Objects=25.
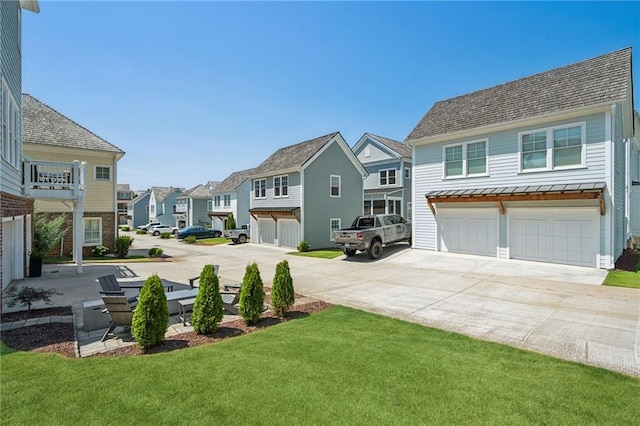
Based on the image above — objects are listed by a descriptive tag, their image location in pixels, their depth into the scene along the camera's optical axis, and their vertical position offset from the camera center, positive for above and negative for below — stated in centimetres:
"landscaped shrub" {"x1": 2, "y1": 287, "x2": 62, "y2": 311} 755 -204
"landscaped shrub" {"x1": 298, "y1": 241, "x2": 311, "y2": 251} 2297 -238
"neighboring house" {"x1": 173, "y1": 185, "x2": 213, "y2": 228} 4878 +105
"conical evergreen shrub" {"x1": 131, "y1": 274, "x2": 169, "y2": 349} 566 -187
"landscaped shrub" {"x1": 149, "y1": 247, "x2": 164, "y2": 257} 2134 -270
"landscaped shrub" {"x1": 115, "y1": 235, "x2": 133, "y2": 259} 2044 -222
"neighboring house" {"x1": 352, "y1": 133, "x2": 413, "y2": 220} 3050 +375
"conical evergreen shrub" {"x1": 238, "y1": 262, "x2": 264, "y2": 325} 720 -195
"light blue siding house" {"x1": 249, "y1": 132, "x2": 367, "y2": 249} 2425 +161
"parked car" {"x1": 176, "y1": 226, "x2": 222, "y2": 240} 3681 -234
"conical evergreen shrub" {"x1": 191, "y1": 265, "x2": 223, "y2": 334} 654 -195
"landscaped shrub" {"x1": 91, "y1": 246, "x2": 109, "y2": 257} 2044 -246
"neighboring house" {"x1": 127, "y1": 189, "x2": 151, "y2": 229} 6588 +76
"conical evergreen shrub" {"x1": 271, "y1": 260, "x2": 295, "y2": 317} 777 -195
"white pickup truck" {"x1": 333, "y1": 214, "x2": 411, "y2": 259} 1719 -120
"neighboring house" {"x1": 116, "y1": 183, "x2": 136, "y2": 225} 7252 +311
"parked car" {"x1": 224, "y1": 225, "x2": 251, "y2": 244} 3091 -216
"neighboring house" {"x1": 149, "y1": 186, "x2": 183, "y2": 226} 5916 +163
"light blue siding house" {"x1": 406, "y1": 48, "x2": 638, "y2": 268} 1309 +218
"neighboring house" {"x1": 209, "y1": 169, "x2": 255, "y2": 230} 3988 +166
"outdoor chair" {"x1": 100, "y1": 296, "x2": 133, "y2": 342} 624 -199
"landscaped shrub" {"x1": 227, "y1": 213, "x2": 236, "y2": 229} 3841 -111
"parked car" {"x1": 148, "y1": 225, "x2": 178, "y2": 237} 4478 -244
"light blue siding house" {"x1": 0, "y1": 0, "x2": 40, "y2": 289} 833 +213
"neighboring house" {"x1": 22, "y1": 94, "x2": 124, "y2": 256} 1931 +353
